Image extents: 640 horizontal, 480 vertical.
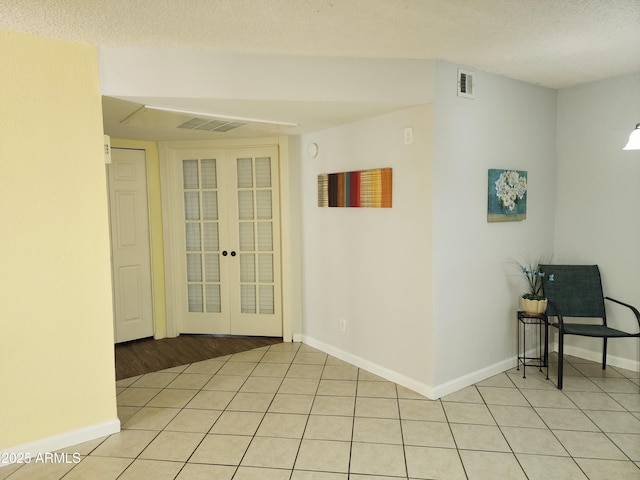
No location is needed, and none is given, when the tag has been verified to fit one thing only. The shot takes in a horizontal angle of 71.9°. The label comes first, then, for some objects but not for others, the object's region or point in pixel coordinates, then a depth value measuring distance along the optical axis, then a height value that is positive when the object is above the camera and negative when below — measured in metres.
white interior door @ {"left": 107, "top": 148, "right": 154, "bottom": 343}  4.39 -0.30
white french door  4.52 -0.27
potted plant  3.44 -0.68
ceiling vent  3.45 +0.73
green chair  3.67 -0.70
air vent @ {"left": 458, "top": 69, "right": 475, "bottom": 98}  3.15 +0.92
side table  3.46 -1.13
